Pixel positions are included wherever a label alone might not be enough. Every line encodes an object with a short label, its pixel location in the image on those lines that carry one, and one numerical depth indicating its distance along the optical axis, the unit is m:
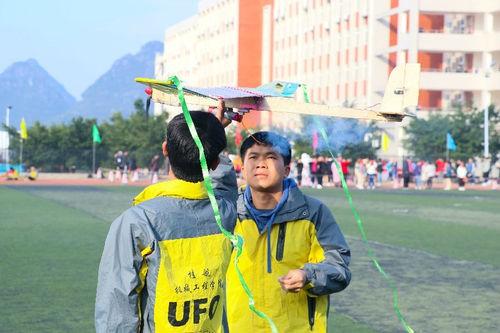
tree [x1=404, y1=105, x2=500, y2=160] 72.31
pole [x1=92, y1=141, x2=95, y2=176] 76.21
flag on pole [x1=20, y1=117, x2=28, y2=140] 74.19
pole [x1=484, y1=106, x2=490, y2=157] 70.00
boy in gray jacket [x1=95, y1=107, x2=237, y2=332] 4.37
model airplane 4.76
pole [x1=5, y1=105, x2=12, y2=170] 78.83
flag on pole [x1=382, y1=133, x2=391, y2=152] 68.19
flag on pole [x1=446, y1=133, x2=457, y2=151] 68.31
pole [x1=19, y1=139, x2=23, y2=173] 76.62
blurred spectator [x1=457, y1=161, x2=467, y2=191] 53.64
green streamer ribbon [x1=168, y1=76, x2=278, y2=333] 4.32
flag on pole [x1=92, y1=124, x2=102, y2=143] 75.39
